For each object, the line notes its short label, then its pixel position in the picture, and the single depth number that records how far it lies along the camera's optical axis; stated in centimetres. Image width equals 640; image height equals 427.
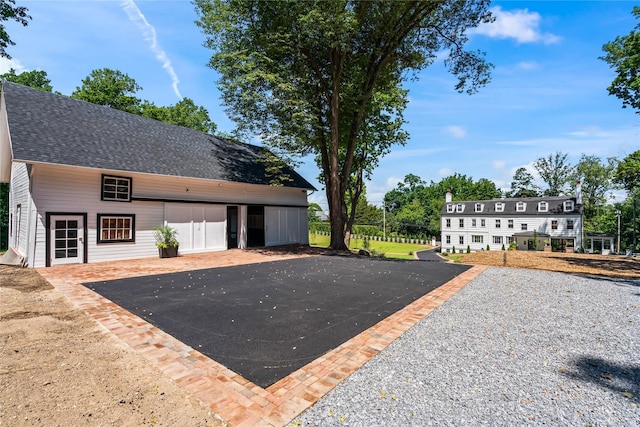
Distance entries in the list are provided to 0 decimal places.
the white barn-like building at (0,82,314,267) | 958
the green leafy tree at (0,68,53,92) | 2486
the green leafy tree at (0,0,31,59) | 1246
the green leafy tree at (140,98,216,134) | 2834
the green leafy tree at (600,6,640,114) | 1245
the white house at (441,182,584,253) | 3444
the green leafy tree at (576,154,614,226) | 4441
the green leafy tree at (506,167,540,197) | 5516
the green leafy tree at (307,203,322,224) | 5727
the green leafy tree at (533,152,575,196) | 4691
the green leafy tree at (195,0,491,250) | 1231
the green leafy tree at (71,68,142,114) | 2562
